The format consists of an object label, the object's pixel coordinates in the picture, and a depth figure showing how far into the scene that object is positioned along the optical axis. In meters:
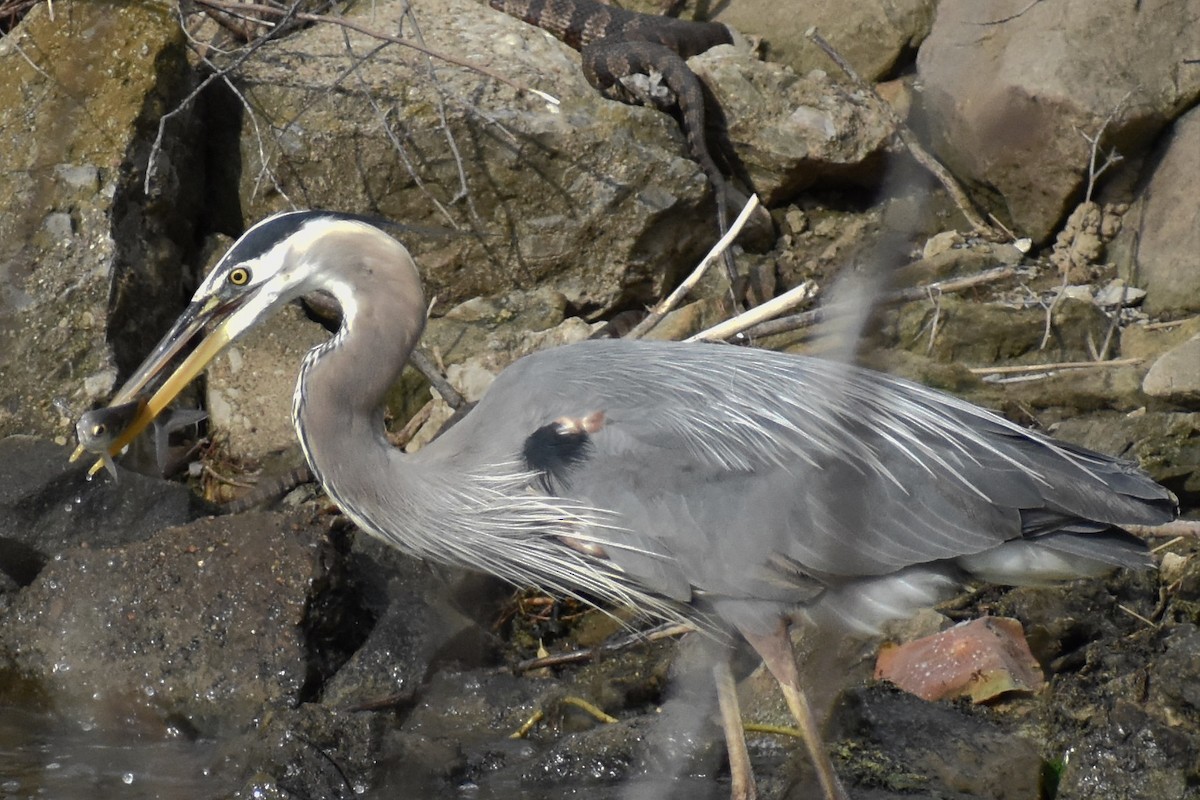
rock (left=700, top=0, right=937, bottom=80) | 14.48
